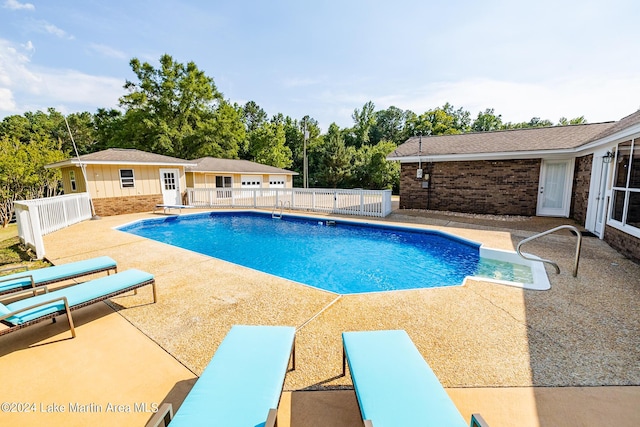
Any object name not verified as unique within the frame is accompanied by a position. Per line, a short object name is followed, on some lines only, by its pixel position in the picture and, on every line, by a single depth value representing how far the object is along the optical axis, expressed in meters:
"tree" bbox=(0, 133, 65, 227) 15.23
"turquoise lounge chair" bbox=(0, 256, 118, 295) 3.86
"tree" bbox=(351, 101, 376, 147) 38.75
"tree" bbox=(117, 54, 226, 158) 26.61
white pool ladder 13.36
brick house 6.76
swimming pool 6.24
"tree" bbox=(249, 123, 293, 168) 33.62
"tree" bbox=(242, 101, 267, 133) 48.56
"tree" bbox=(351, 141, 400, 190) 27.39
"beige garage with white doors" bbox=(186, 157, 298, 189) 19.23
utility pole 25.00
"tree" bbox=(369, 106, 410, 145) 45.47
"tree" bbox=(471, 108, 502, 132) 43.82
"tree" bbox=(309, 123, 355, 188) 28.80
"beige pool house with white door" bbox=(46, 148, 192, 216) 12.59
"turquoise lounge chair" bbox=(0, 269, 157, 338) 2.90
